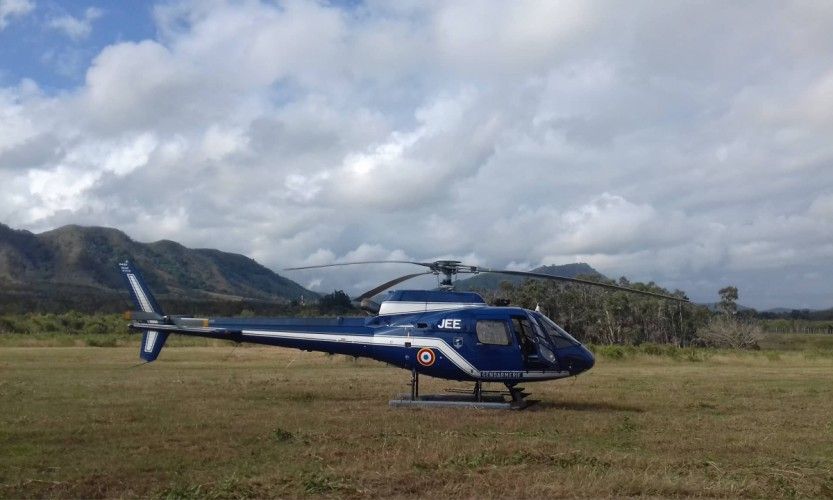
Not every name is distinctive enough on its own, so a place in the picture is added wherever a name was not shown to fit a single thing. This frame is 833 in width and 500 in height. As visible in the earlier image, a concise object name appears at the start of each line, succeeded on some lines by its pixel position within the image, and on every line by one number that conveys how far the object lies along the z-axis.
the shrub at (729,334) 73.32
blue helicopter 18.33
